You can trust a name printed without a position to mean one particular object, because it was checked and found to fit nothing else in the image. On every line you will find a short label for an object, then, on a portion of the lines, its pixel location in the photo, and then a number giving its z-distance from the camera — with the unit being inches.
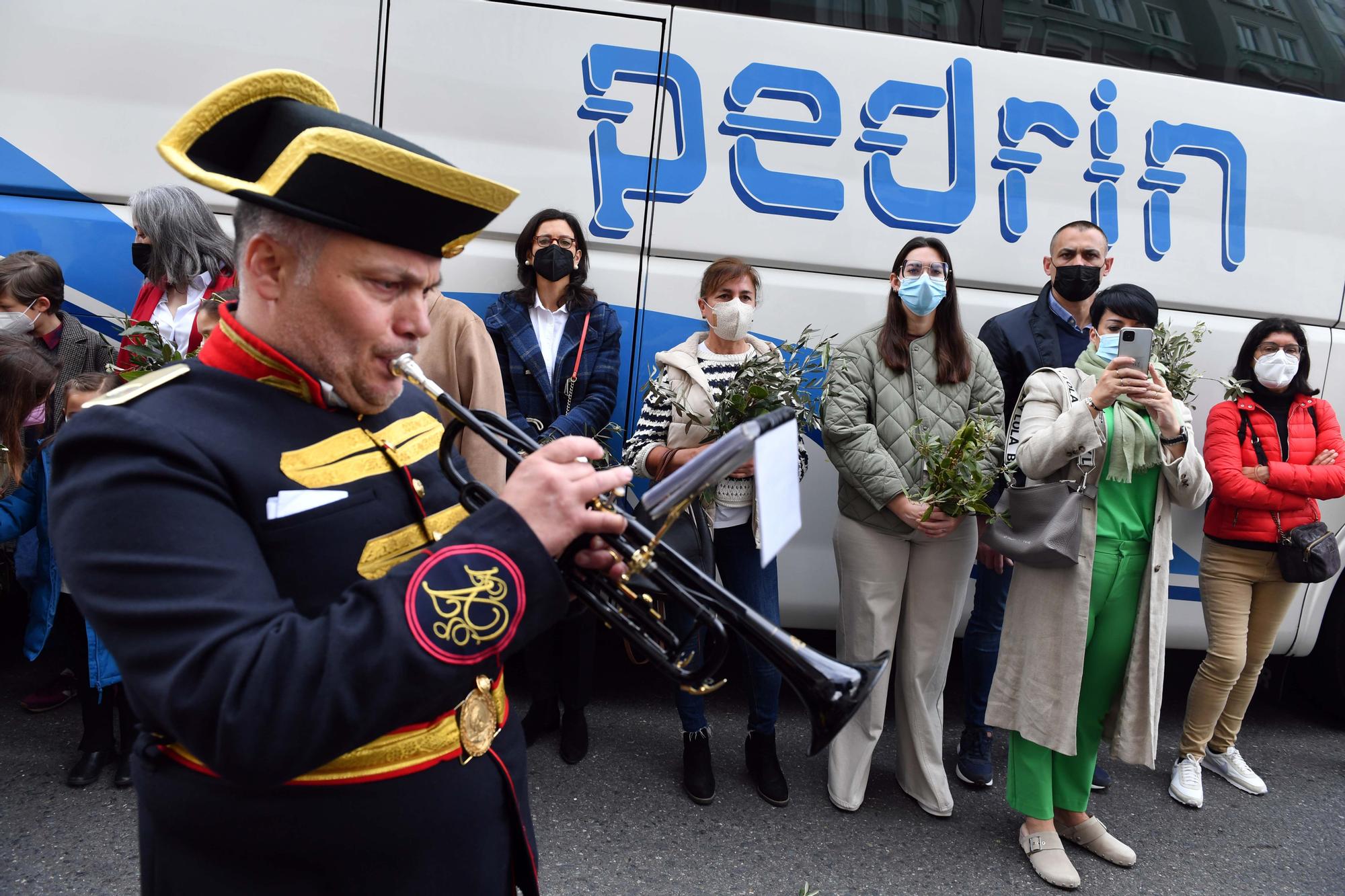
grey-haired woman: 138.9
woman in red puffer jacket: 153.4
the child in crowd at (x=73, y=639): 133.3
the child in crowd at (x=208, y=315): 134.3
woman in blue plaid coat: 151.0
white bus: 146.6
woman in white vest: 142.6
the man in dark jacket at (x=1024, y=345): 154.0
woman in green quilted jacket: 141.6
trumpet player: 41.9
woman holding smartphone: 129.3
